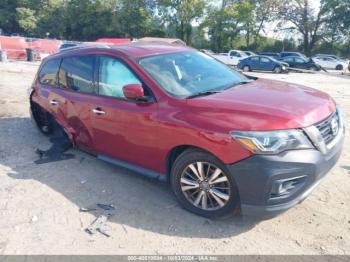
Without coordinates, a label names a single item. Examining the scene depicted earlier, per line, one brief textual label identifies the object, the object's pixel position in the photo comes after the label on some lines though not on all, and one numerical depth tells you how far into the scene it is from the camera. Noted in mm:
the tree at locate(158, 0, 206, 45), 46562
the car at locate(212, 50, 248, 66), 31109
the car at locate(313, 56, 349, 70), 30734
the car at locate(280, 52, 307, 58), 30042
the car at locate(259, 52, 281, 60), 31312
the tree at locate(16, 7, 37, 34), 49938
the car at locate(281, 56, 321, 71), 27328
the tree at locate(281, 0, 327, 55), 45906
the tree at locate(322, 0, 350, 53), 43438
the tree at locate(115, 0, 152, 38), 48781
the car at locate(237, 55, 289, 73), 25141
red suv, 3047
